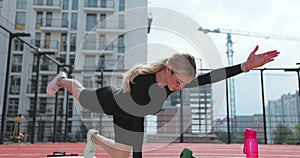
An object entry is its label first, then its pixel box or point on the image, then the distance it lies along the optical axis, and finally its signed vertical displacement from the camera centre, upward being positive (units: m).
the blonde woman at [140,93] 1.34 +0.04
